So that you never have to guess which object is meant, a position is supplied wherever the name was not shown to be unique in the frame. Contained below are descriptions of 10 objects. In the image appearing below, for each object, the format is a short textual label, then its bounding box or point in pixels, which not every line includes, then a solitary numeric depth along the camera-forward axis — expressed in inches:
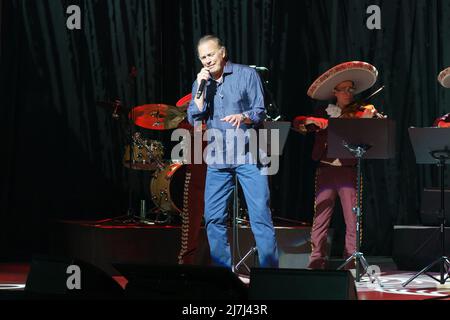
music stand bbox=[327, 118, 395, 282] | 529.0
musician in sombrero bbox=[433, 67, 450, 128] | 572.8
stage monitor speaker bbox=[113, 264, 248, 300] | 269.4
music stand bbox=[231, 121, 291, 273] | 521.0
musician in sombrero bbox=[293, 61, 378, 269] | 576.1
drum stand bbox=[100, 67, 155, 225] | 652.7
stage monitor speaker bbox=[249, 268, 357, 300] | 256.2
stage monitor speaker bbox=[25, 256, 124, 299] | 262.8
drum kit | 641.6
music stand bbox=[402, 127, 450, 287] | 521.1
